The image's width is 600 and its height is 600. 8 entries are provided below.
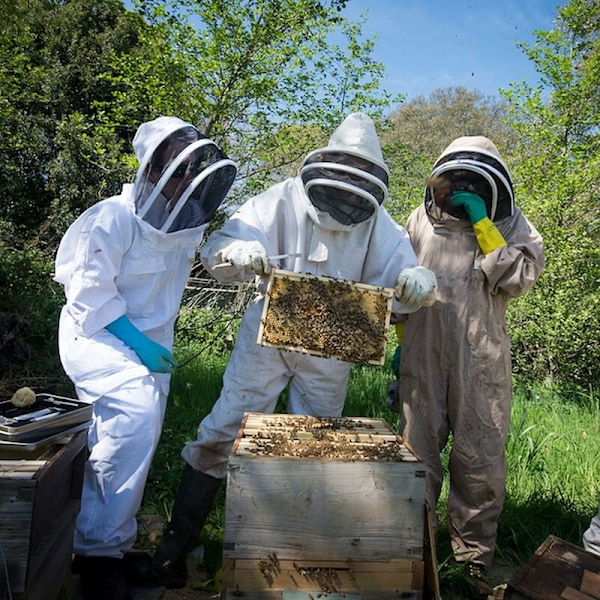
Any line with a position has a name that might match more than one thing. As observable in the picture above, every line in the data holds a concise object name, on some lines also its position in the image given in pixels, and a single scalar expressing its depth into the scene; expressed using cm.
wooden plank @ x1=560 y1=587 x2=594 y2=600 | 199
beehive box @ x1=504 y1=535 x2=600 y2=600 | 202
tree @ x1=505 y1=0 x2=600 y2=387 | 732
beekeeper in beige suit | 302
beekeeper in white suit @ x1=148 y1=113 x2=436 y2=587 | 283
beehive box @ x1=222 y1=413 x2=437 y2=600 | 200
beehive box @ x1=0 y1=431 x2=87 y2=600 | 163
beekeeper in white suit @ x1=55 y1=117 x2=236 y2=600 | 254
